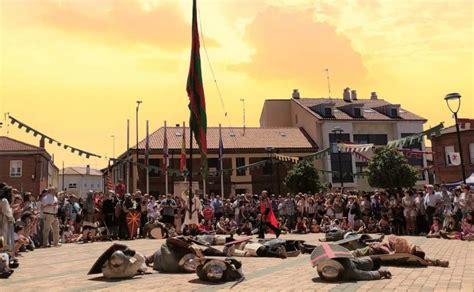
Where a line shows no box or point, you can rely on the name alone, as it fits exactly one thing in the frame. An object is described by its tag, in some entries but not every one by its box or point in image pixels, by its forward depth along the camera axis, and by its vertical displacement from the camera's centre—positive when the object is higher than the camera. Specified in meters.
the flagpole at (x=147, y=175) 43.94 +2.75
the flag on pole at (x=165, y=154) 41.62 +4.23
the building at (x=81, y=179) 118.12 +6.58
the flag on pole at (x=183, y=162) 36.16 +3.00
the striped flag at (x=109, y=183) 35.34 +1.55
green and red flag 11.30 +2.43
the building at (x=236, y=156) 51.03 +4.86
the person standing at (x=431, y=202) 18.38 -0.54
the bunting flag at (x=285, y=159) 30.78 +2.51
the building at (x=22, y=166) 51.97 +4.61
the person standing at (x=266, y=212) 16.94 -0.61
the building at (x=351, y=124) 55.78 +8.60
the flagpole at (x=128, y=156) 49.52 +4.96
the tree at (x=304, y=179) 46.09 +1.58
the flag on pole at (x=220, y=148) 43.28 +4.74
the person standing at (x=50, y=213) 16.41 -0.29
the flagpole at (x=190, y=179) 10.87 +0.48
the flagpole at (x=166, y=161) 41.81 +3.61
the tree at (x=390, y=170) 42.88 +1.90
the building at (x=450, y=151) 48.09 +3.72
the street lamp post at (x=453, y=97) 18.70 +3.72
